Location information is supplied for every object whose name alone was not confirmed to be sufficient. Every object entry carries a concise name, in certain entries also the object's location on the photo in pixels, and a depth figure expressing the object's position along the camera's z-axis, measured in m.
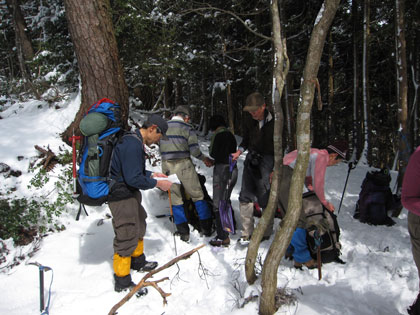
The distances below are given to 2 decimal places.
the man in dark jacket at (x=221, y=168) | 4.38
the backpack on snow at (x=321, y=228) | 3.40
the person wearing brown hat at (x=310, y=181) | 3.31
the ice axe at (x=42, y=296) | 2.64
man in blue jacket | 3.10
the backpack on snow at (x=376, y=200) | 4.86
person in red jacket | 2.04
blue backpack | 2.98
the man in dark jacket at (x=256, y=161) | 3.92
